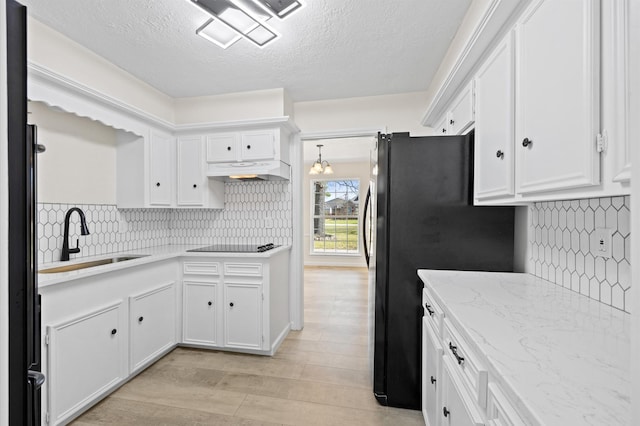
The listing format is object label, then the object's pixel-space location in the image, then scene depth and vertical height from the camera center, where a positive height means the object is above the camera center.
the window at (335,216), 6.96 -0.12
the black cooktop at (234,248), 2.83 -0.38
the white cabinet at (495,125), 1.39 +0.45
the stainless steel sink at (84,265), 2.06 -0.43
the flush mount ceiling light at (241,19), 1.72 +1.19
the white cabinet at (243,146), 2.99 +0.65
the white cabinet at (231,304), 2.69 -0.86
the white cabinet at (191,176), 3.15 +0.36
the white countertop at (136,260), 1.72 -0.40
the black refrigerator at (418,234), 1.83 -0.14
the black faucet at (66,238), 2.26 -0.21
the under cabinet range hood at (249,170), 2.98 +0.41
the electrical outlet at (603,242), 1.18 -0.12
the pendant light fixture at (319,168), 5.65 +0.83
